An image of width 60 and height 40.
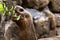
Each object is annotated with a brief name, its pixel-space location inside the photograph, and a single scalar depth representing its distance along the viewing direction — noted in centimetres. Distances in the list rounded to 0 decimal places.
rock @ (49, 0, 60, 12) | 988
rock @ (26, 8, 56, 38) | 786
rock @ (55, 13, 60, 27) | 971
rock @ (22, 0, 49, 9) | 862
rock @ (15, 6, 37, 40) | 534
